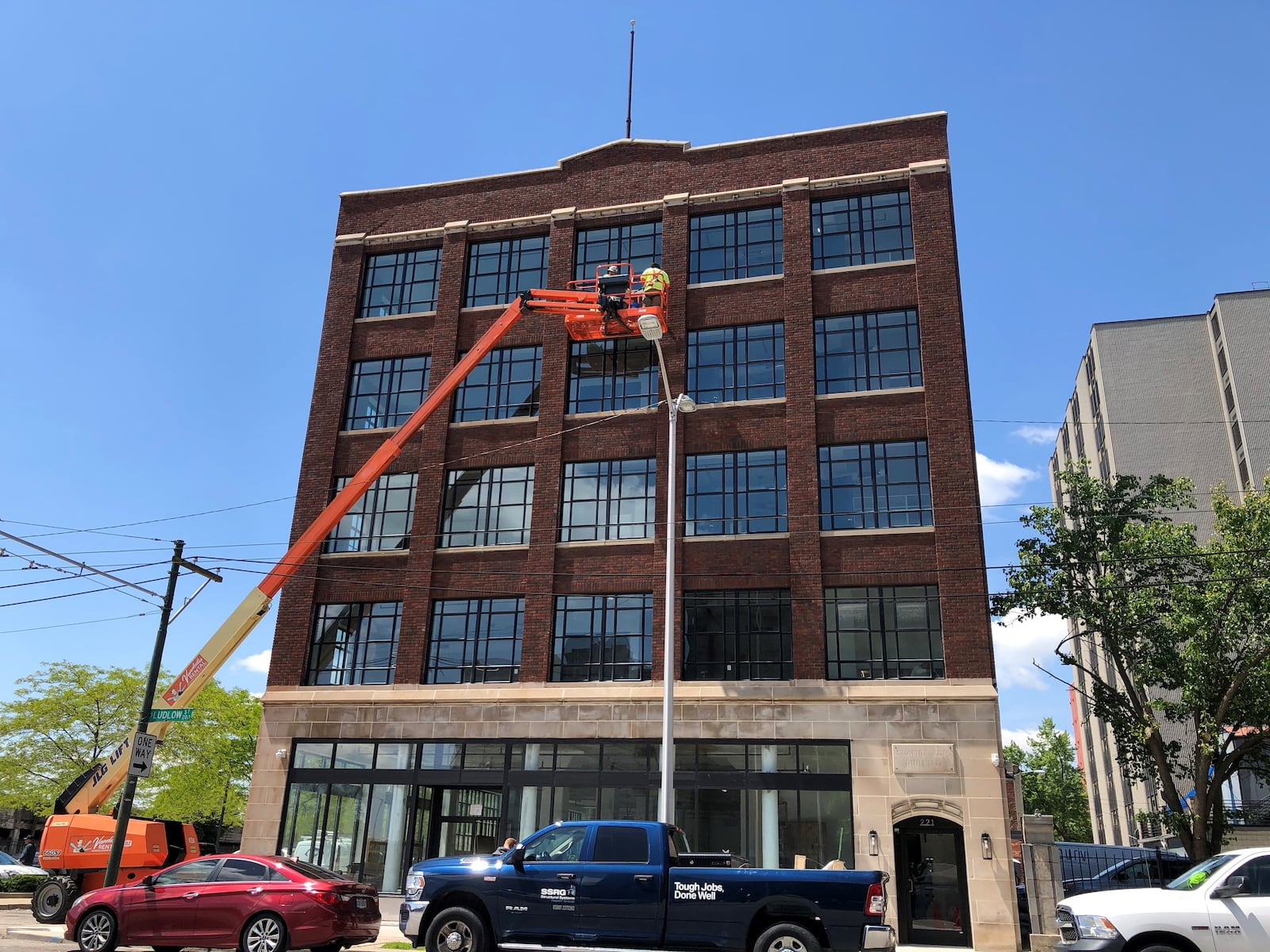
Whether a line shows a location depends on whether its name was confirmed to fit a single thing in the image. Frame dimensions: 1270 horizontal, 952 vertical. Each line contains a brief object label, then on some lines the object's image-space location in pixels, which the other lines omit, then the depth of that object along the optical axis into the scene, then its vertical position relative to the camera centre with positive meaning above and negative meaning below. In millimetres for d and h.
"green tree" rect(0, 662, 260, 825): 45594 +4539
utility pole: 20984 +3003
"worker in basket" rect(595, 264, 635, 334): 27578 +14482
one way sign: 21750 +1843
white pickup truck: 11492 -397
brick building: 24047 +7874
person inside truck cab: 13914 +155
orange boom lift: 22641 +4709
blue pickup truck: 12570 -479
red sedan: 15203 -910
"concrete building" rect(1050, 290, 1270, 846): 56344 +26546
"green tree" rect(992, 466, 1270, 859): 24188 +6212
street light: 19328 +4097
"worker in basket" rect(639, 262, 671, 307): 27750 +15126
